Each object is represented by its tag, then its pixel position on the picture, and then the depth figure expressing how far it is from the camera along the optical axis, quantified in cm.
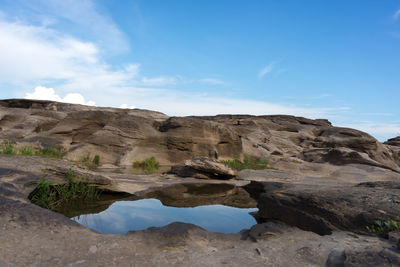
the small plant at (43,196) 538
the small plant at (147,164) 1575
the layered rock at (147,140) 1752
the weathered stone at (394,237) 339
